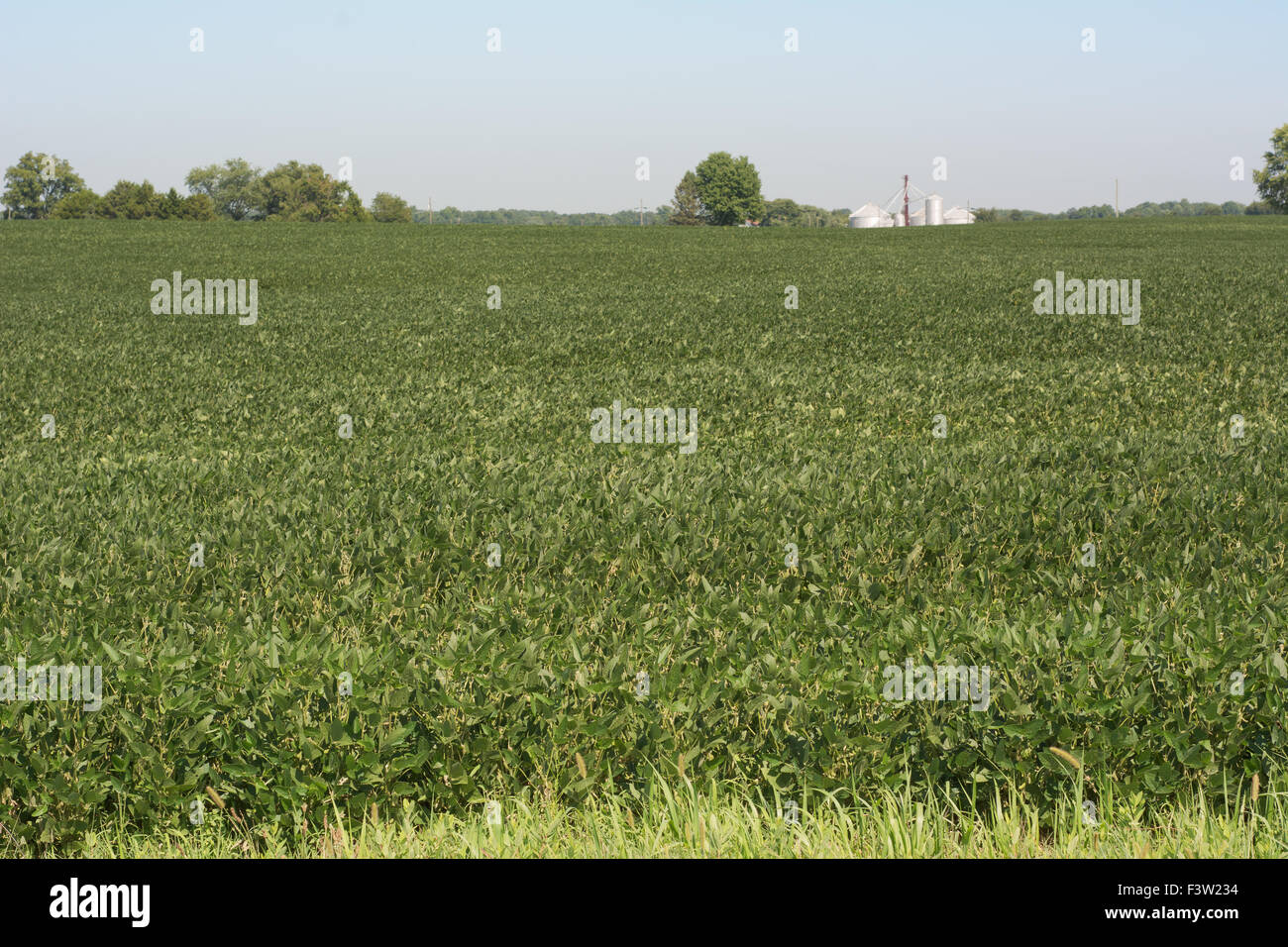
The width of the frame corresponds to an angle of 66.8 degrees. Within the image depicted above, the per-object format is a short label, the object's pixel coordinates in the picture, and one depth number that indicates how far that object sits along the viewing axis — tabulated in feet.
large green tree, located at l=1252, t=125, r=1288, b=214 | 425.69
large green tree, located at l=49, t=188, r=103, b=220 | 365.20
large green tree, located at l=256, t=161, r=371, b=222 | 457.27
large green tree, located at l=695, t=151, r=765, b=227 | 503.61
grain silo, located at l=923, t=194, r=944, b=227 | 481.87
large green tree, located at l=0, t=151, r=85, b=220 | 488.44
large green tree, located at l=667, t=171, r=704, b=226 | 578.66
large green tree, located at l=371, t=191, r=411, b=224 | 592.77
